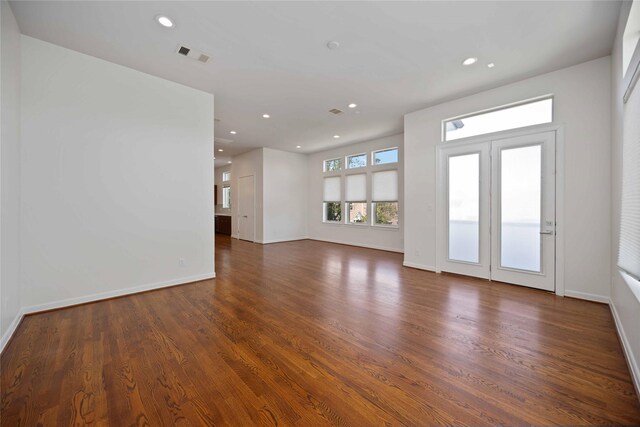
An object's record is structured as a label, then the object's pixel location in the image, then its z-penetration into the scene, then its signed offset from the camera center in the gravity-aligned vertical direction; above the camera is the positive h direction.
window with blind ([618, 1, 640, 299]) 1.83 +0.30
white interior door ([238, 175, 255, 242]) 8.64 +0.15
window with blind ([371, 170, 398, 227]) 7.08 +0.43
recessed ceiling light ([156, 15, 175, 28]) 2.56 +1.97
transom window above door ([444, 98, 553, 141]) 3.72 +1.50
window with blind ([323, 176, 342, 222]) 8.51 +0.40
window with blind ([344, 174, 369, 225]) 7.79 +0.42
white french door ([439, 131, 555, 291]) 3.67 +0.06
